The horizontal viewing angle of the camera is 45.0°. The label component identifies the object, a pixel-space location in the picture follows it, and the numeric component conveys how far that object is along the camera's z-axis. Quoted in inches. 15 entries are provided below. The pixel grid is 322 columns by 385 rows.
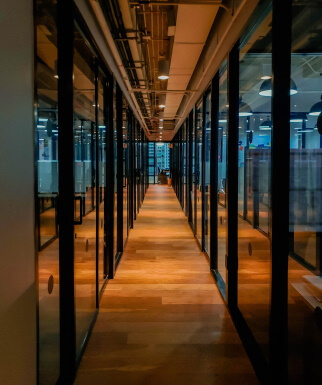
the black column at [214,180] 219.8
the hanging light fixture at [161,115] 498.9
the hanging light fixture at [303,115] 328.4
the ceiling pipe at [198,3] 150.8
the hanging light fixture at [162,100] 386.9
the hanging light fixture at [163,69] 240.7
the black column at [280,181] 100.1
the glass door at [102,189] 190.9
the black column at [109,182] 203.2
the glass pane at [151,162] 1133.1
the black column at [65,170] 110.2
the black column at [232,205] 167.2
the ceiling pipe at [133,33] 162.7
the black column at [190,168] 400.8
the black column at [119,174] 259.4
